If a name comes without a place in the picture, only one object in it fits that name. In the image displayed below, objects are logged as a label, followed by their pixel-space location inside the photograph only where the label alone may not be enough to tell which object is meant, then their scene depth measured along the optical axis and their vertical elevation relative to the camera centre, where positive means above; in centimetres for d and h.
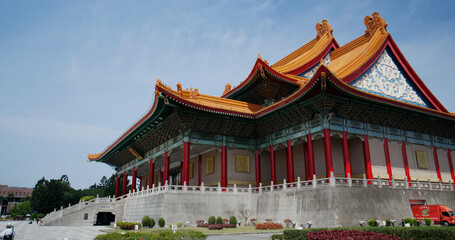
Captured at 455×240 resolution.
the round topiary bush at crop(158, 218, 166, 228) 2089 -42
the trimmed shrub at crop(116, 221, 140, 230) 2173 -62
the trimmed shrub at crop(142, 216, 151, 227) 2153 -43
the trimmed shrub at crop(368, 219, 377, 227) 1752 -38
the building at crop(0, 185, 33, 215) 10150 +618
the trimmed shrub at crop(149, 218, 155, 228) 2153 -49
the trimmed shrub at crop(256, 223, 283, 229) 1911 -61
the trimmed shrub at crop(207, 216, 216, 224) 2106 -31
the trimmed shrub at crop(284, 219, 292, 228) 2008 -42
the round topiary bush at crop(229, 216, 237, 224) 2127 -32
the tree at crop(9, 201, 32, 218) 8025 +119
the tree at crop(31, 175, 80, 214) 6378 +343
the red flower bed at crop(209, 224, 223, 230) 1914 -66
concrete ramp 3195 +18
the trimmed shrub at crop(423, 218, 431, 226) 1850 -41
